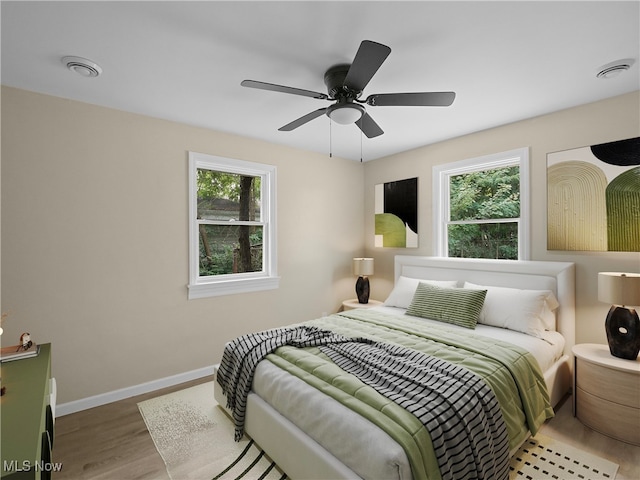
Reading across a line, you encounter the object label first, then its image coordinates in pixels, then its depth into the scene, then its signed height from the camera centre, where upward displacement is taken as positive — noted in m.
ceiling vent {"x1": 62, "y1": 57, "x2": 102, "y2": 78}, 2.10 +1.17
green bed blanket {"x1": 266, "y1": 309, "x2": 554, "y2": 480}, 1.49 -0.83
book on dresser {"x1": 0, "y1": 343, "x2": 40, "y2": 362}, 2.01 -0.69
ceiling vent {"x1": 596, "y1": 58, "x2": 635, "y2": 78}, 2.16 +1.18
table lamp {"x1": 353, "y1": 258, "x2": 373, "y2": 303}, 4.32 -0.42
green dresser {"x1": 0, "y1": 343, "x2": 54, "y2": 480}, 1.10 -0.74
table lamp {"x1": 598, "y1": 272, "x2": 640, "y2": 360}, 2.29 -0.53
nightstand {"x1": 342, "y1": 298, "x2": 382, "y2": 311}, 4.21 -0.82
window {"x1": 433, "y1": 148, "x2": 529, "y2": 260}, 3.30 +0.39
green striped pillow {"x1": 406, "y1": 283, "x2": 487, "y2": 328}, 2.92 -0.60
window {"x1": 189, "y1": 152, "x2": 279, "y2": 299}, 3.41 +0.18
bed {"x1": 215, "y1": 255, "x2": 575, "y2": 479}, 1.51 -0.89
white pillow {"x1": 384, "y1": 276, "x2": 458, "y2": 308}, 3.47 -0.54
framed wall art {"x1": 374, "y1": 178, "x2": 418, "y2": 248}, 4.23 +0.38
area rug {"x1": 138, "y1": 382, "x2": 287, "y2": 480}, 2.00 -1.40
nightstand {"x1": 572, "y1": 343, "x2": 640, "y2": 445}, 2.19 -1.08
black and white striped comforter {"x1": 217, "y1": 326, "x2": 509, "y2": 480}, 1.56 -0.82
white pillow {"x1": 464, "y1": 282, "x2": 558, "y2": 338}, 2.74 -0.61
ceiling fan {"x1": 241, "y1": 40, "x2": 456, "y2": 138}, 1.80 +0.93
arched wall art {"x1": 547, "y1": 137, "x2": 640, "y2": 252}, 2.62 +0.37
